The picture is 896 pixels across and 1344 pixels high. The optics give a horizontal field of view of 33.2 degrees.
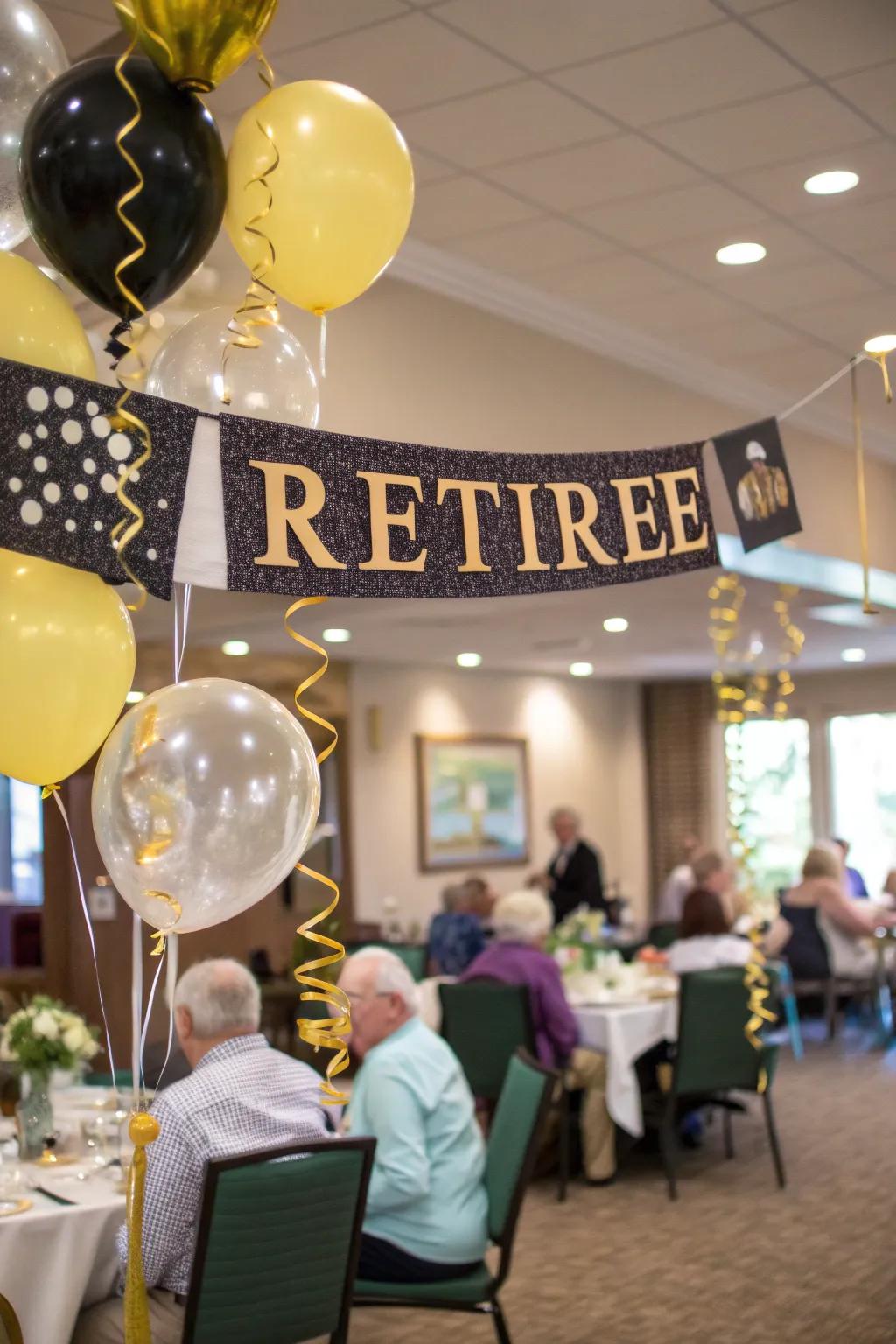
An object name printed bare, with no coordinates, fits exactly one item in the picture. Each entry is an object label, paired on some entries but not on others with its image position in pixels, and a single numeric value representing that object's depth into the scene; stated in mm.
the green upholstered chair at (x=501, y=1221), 3707
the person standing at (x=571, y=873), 11109
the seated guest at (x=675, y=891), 11375
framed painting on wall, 12516
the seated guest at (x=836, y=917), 9930
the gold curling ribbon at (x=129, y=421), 1729
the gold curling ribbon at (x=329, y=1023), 1879
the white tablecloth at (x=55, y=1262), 3195
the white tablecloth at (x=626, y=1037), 6453
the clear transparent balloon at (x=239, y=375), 2062
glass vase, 3799
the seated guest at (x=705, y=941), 7316
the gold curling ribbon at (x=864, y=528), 3053
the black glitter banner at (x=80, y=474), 1656
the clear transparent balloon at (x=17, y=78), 2096
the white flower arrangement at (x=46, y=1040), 3900
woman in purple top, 6422
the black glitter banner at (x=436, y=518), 1855
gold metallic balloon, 1770
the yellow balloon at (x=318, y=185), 1961
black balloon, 1764
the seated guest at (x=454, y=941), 7953
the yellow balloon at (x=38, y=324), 1799
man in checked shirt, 3111
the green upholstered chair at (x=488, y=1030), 6309
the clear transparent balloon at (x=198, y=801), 1812
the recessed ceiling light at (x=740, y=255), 4816
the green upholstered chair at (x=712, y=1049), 6305
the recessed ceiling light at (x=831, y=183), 4250
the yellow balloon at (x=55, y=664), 1833
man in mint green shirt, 3730
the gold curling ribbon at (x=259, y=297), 1901
